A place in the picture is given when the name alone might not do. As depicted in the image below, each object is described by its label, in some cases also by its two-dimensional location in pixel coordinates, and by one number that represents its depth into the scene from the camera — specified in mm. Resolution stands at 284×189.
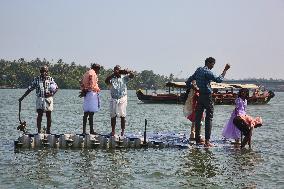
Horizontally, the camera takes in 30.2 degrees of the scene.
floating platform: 14367
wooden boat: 65875
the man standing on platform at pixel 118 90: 15148
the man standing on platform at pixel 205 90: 14648
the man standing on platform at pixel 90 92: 14961
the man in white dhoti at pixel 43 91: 14898
